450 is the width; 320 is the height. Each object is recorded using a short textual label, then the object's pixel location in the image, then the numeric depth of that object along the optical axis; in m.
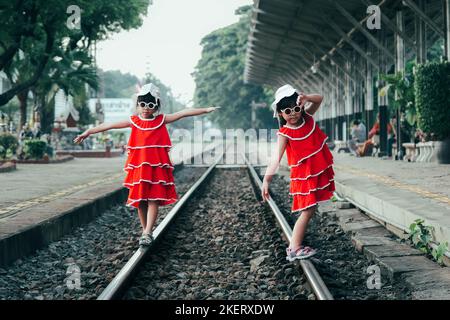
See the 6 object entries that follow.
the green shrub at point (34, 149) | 23.81
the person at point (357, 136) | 25.89
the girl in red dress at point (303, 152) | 5.81
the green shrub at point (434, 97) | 15.81
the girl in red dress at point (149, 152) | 6.71
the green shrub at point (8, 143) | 24.08
